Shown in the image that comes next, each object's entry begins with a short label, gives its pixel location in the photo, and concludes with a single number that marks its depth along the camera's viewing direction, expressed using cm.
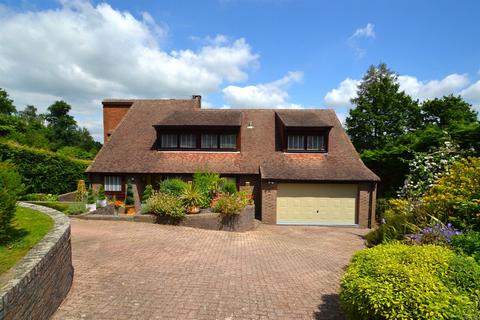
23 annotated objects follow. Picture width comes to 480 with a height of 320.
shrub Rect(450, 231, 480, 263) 460
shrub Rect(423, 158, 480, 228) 608
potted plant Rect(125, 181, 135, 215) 1512
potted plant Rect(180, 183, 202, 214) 1217
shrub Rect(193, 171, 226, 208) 1281
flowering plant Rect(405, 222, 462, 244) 524
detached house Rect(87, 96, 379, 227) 1495
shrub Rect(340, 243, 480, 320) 300
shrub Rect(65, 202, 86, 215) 1251
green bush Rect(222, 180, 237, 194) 1331
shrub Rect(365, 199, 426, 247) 685
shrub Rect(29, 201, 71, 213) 1283
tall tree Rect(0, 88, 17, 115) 4384
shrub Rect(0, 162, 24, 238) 447
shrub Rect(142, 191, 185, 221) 1161
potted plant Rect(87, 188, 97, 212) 1355
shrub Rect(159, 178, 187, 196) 1276
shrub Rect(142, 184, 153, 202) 1399
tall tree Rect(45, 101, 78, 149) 5216
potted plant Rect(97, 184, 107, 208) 1409
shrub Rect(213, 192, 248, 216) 1194
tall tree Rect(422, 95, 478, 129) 2683
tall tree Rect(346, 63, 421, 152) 2811
